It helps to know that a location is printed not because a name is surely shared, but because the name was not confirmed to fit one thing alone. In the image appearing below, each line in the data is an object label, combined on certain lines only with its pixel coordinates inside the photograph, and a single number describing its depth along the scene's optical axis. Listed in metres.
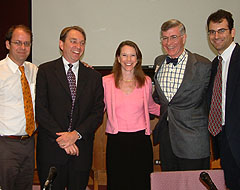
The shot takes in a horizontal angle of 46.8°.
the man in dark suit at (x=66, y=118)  2.34
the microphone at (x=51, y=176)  1.12
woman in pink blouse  2.68
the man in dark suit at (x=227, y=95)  2.17
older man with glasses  2.51
